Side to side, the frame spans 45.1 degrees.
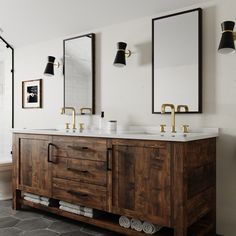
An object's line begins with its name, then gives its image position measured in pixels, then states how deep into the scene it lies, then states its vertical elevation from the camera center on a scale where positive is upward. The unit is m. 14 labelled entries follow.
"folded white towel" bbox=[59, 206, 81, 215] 2.52 -0.84
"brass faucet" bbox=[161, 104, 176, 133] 2.32 +0.03
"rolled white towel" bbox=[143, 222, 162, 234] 2.12 -0.84
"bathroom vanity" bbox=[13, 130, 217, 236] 1.95 -0.47
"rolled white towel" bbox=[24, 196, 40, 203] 2.87 -0.85
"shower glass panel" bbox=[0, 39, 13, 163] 4.05 +0.26
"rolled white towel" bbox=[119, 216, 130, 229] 2.25 -0.84
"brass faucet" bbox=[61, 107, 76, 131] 3.04 +0.00
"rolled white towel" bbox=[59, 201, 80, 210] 2.54 -0.81
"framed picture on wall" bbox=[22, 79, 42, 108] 3.66 +0.31
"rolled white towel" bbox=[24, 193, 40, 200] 2.87 -0.82
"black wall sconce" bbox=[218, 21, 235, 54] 2.07 +0.57
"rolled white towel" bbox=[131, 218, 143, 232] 2.19 -0.84
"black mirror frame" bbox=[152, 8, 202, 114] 2.42 +0.46
